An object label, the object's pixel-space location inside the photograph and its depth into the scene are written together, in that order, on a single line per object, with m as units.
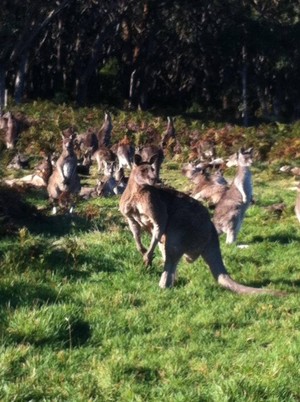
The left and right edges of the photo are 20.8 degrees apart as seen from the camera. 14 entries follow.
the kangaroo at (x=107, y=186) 16.53
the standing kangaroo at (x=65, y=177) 15.38
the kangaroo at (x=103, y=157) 20.03
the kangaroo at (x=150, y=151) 18.74
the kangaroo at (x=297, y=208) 12.68
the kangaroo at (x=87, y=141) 22.59
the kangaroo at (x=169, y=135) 24.24
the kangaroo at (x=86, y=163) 19.77
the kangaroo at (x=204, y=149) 21.97
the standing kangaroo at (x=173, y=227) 8.77
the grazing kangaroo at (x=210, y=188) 14.52
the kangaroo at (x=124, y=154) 20.56
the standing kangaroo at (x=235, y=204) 11.65
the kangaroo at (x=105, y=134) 23.84
